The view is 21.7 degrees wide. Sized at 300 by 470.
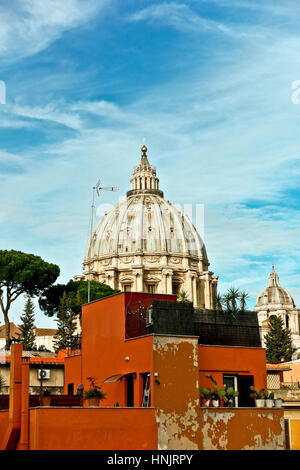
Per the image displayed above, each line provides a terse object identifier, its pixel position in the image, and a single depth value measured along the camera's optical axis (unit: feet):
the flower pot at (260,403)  81.44
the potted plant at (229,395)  80.48
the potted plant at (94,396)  78.69
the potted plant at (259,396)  81.51
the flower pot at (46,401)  77.30
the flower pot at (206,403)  79.50
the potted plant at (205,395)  79.51
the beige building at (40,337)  289.12
